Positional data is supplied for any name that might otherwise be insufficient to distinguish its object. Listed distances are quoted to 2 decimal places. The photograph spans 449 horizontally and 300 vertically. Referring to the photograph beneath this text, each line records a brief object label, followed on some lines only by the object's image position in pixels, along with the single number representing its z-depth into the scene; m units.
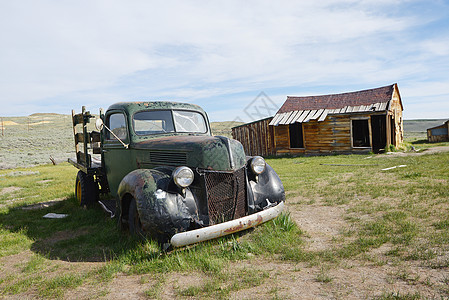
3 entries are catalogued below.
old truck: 3.58
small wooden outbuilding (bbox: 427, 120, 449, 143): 22.23
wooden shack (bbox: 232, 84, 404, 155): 16.66
